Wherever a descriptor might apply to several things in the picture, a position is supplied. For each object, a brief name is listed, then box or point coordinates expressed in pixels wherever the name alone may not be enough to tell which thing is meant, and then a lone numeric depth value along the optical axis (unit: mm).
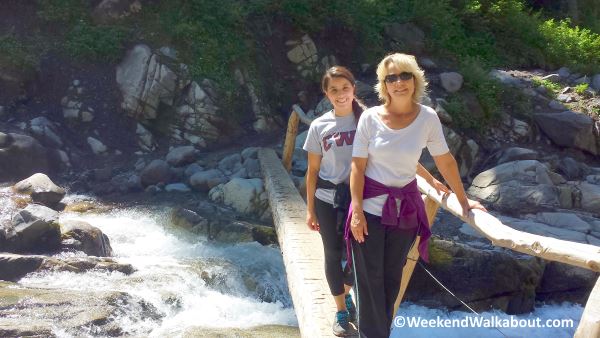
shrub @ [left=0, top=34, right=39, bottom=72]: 11609
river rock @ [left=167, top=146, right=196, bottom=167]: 10953
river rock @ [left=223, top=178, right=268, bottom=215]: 9289
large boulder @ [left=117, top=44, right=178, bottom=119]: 11734
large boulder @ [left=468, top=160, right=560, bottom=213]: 9539
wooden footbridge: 2468
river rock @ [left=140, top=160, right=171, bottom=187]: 10319
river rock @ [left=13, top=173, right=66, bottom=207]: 9047
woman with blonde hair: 3311
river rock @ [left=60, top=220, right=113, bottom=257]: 7570
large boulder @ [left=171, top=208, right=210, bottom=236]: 8625
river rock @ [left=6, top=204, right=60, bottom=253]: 7328
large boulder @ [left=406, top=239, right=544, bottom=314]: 7527
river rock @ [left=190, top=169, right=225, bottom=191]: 10078
